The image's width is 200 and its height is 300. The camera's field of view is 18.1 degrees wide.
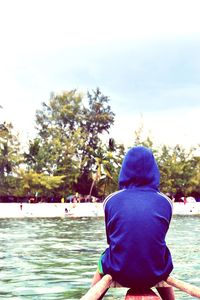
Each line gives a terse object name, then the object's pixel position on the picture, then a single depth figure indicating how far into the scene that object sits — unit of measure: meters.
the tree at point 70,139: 59.50
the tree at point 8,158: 56.19
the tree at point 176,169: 62.34
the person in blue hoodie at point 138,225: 3.76
